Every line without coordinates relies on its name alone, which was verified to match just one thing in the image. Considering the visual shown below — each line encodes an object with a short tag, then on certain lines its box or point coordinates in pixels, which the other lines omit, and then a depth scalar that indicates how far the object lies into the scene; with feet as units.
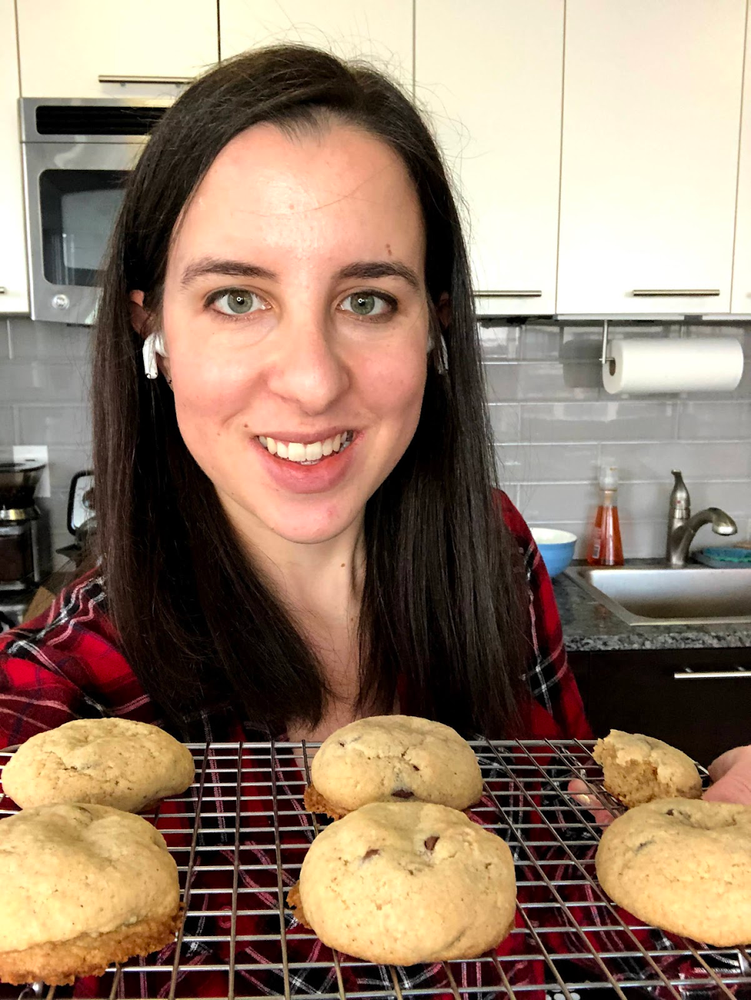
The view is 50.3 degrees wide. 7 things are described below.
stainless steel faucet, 8.43
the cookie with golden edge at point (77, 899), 1.71
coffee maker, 7.57
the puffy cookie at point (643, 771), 2.45
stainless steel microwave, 6.63
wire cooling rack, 2.07
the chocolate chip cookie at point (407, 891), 1.81
